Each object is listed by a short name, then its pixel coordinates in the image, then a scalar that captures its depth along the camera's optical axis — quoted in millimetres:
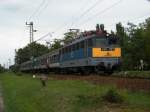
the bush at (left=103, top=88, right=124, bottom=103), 8126
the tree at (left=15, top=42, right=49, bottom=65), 73806
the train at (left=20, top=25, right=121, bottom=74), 18320
